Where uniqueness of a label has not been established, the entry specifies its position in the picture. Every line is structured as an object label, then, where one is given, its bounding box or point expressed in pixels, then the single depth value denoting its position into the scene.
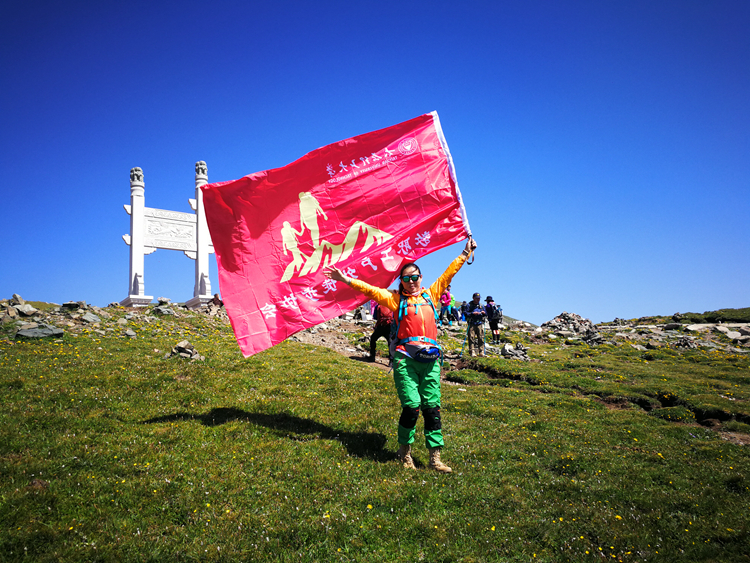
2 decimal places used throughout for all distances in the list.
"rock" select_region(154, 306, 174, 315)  30.77
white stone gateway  41.84
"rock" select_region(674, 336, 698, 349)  33.19
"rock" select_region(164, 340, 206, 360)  16.31
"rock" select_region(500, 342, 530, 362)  26.66
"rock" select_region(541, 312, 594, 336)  44.22
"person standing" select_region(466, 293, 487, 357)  25.19
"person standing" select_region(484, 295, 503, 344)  34.16
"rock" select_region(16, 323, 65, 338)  19.31
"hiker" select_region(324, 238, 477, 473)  8.63
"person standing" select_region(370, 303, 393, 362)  20.53
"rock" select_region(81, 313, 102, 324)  25.01
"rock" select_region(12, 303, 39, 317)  24.70
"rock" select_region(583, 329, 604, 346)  35.85
